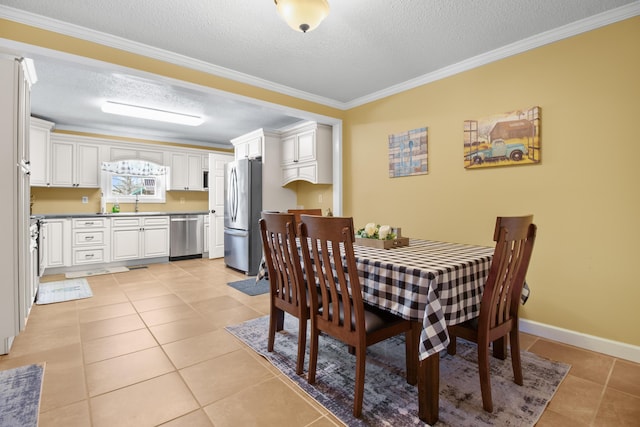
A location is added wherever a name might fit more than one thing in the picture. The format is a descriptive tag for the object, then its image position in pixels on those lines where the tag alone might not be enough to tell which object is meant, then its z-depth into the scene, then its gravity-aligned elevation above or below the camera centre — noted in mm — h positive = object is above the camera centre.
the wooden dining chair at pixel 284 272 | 1902 -388
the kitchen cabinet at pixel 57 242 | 4641 -434
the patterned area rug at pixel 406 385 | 1585 -1012
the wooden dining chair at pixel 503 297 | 1540 -446
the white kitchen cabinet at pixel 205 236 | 6113 -438
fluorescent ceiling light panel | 4237 +1425
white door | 5879 +138
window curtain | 5664 +851
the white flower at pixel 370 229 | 2306 -115
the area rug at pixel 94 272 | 4648 -903
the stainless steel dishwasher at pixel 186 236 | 5801 -429
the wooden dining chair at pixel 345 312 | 1551 -538
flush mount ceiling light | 1813 +1179
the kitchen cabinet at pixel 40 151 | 4520 +913
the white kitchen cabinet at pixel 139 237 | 5254 -414
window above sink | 5703 +604
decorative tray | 2170 -206
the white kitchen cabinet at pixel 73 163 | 5094 +842
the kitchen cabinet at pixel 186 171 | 6238 +856
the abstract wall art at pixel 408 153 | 3420 +680
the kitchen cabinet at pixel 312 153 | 4434 +869
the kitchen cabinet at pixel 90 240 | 4898 -425
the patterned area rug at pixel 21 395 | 1560 -1010
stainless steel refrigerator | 4699 -1
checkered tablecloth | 1411 -361
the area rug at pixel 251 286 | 3850 -936
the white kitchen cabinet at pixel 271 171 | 4871 +656
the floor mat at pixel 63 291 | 3506 -933
